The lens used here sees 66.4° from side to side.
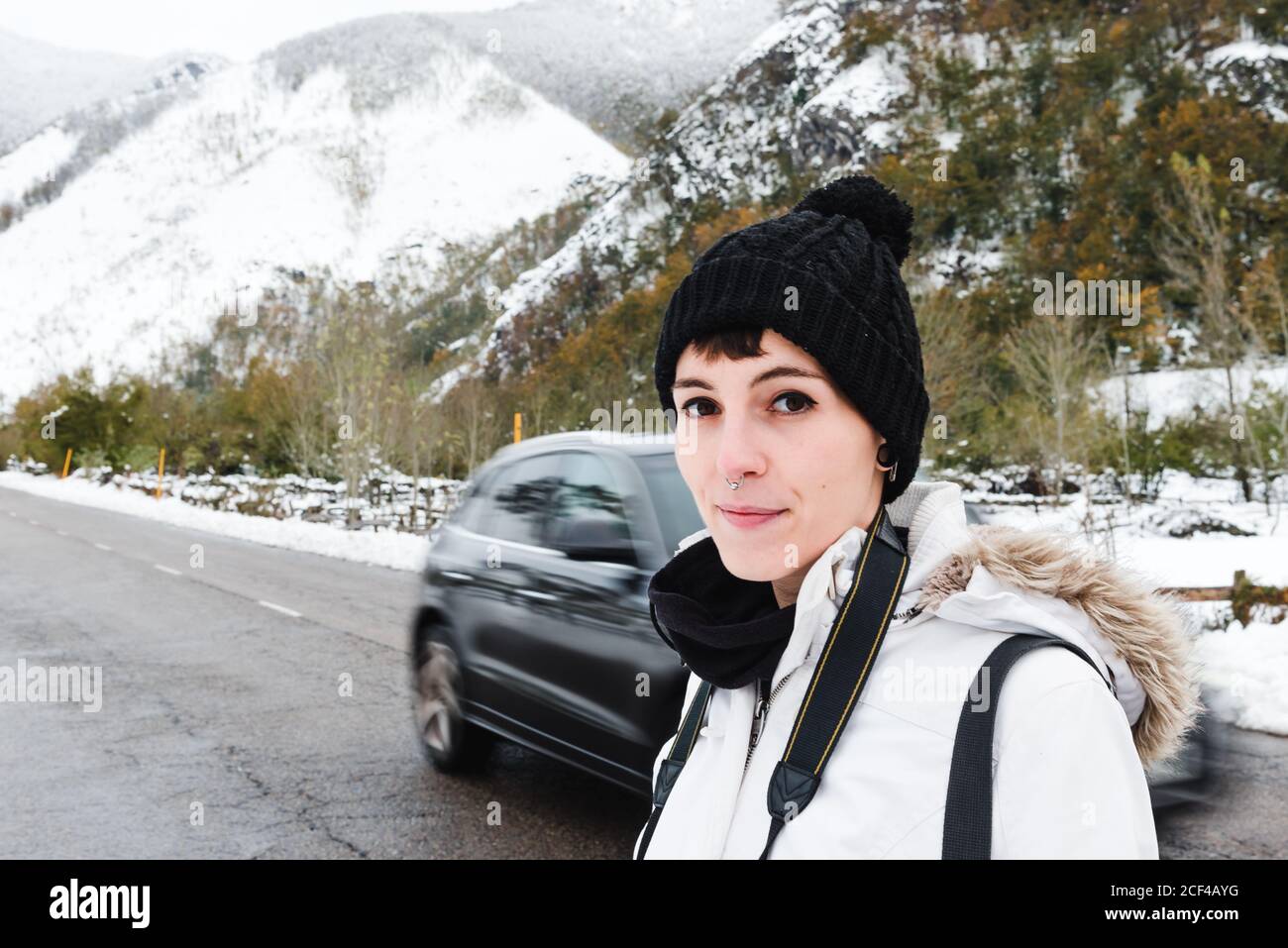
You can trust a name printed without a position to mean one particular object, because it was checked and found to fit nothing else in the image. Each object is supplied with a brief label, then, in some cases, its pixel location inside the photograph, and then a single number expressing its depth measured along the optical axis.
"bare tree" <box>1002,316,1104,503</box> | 22.25
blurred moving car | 4.02
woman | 0.98
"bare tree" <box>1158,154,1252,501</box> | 22.28
